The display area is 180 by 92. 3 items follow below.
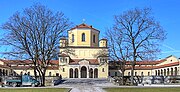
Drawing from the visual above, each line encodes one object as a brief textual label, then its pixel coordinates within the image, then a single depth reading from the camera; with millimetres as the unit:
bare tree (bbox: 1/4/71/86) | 31702
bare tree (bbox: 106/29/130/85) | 34576
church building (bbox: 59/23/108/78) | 60840
